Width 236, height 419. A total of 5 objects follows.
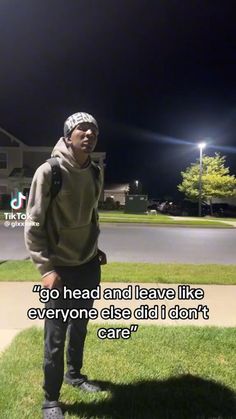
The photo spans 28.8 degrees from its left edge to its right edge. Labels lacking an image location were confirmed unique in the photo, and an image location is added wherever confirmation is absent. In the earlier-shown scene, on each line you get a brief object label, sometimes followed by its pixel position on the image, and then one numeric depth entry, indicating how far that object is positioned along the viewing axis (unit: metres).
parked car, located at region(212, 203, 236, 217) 37.94
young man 2.99
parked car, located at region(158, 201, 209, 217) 39.94
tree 39.66
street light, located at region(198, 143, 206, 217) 34.84
